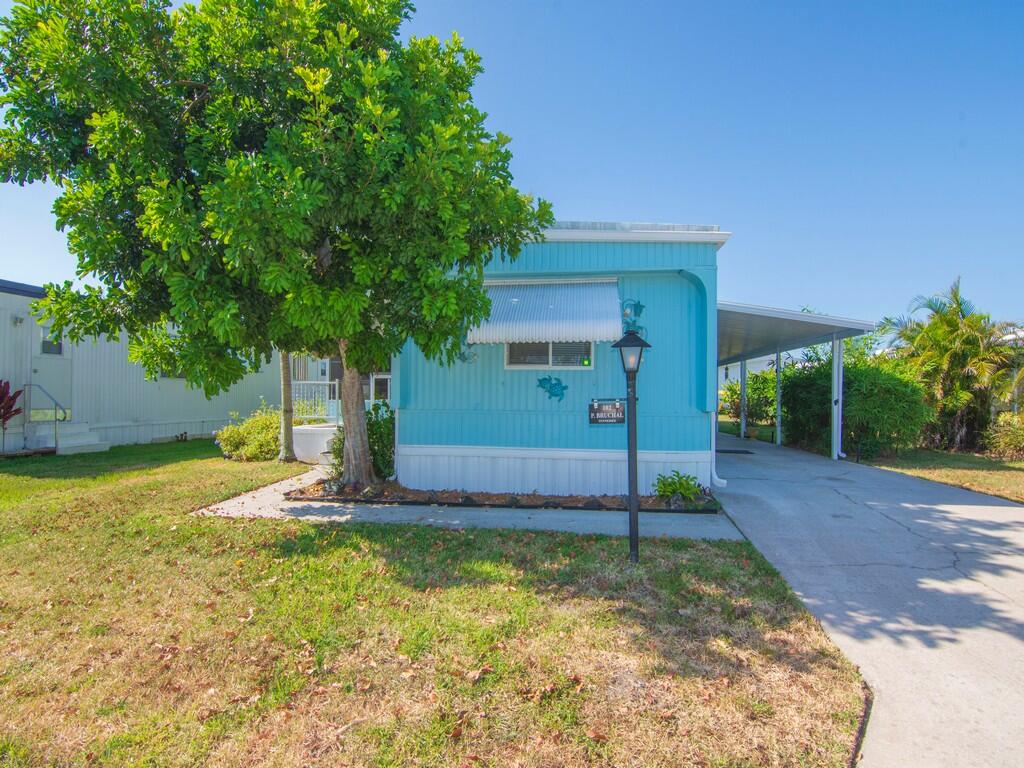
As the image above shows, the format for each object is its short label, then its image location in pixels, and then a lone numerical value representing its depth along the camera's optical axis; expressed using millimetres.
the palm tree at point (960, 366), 12695
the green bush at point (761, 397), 20828
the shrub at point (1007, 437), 11797
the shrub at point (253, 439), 11781
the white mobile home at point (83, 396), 12164
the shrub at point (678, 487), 7193
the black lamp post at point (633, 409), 4988
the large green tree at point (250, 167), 5016
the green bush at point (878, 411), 11430
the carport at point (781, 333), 9594
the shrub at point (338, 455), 8922
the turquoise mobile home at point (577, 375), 7441
